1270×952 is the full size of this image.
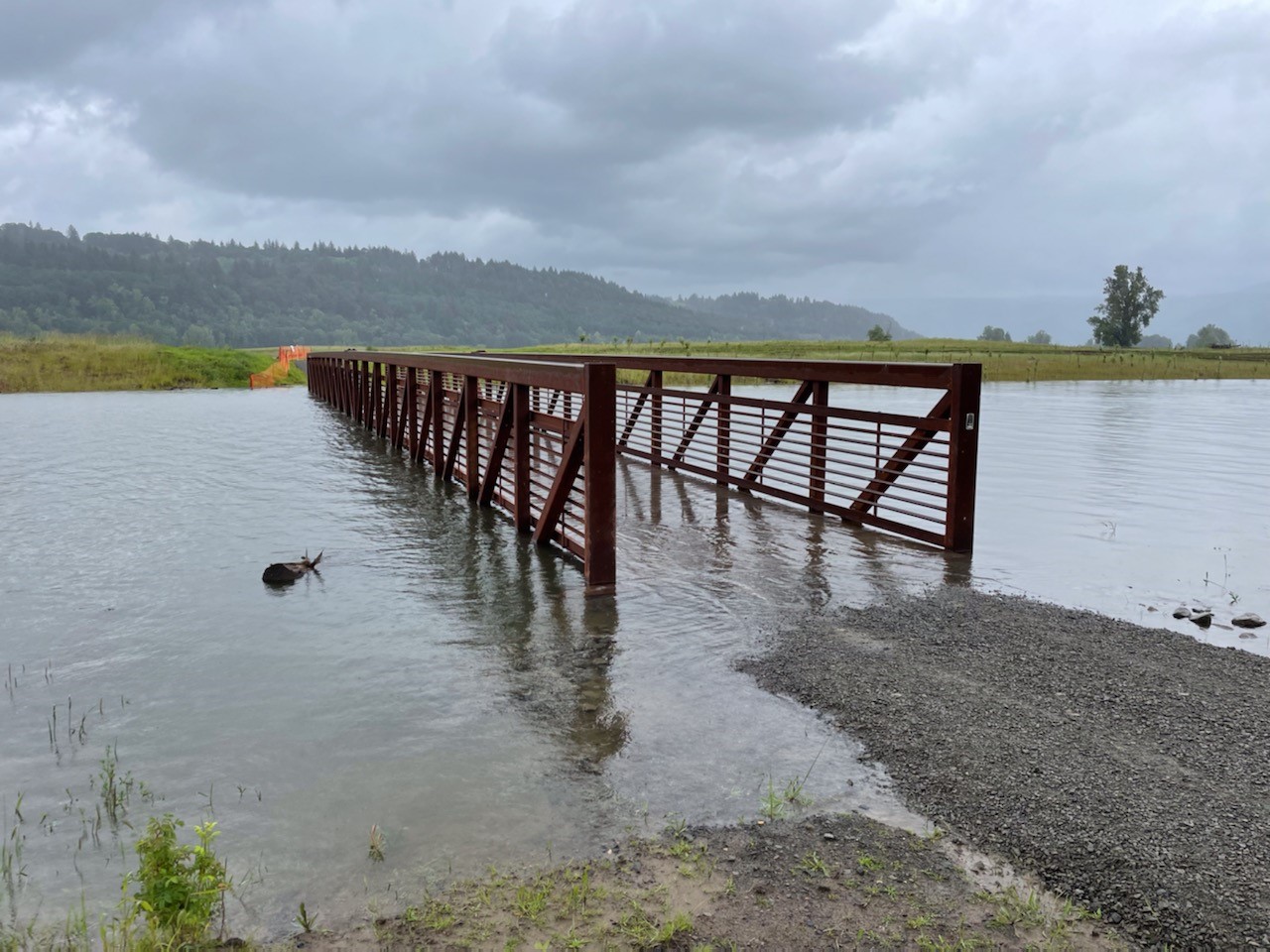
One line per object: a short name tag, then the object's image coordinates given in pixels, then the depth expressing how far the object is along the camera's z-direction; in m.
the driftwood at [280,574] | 8.28
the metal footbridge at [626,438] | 7.66
